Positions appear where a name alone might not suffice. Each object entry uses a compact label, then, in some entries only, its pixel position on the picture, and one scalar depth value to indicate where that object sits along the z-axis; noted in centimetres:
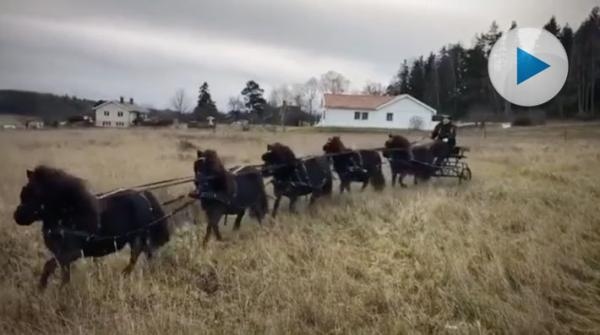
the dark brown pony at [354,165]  751
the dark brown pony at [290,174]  632
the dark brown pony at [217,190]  499
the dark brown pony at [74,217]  310
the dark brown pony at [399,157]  852
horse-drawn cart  904
